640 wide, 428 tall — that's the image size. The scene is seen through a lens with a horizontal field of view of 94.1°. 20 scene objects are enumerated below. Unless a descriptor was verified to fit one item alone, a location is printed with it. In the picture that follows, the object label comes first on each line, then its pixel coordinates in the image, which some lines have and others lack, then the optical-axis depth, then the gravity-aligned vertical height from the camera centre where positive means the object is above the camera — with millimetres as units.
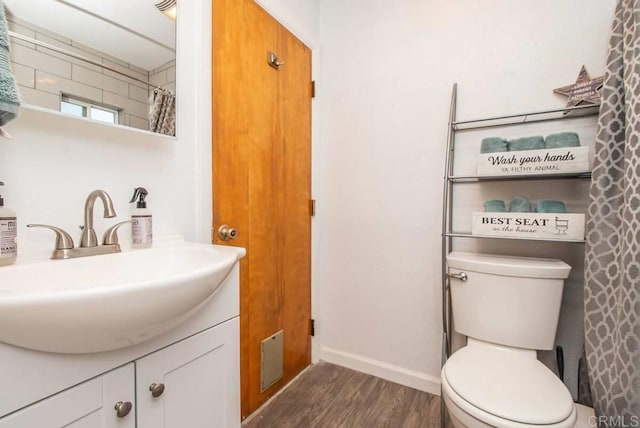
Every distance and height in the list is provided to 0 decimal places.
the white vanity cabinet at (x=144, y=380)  521 -385
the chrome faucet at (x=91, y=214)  856 -24
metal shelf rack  1270 +148
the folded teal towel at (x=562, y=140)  1198 +282
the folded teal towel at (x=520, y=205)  1282 +16
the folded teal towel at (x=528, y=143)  1247 +279
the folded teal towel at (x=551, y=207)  1218 +9
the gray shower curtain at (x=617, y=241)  939 -111
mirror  784 +450
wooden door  1276 +166
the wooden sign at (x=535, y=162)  1163 +195
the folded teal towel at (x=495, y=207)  1317 +7
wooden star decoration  1212 +501
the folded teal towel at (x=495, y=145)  1319 +284
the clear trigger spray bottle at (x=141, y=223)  947 -55
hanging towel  634 +260
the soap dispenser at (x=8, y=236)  693 -74
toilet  866 -550
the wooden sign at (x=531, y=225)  1150 -66
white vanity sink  484 -185
